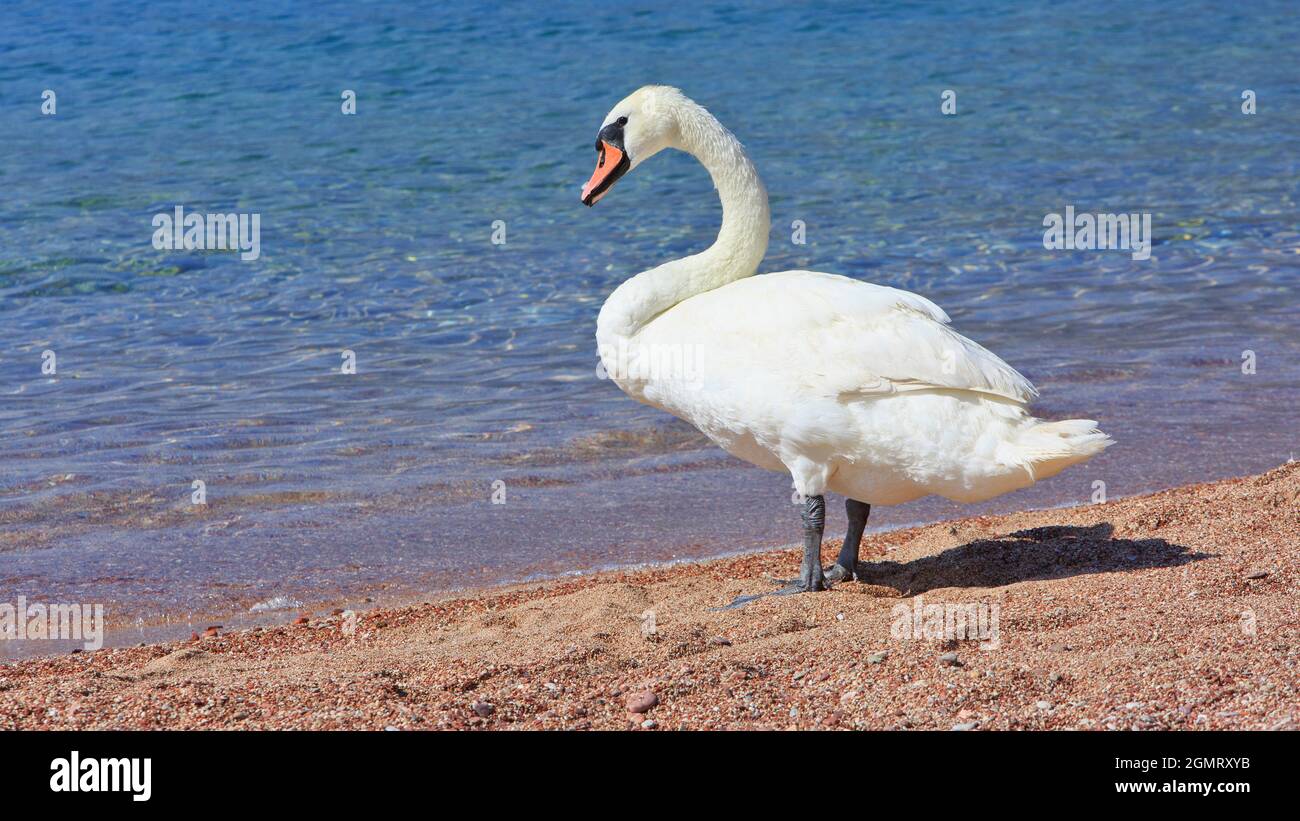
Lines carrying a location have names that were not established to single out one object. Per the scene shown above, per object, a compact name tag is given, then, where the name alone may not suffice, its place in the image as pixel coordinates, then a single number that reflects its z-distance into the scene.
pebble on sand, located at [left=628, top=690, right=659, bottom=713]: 4.03
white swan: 5.04
